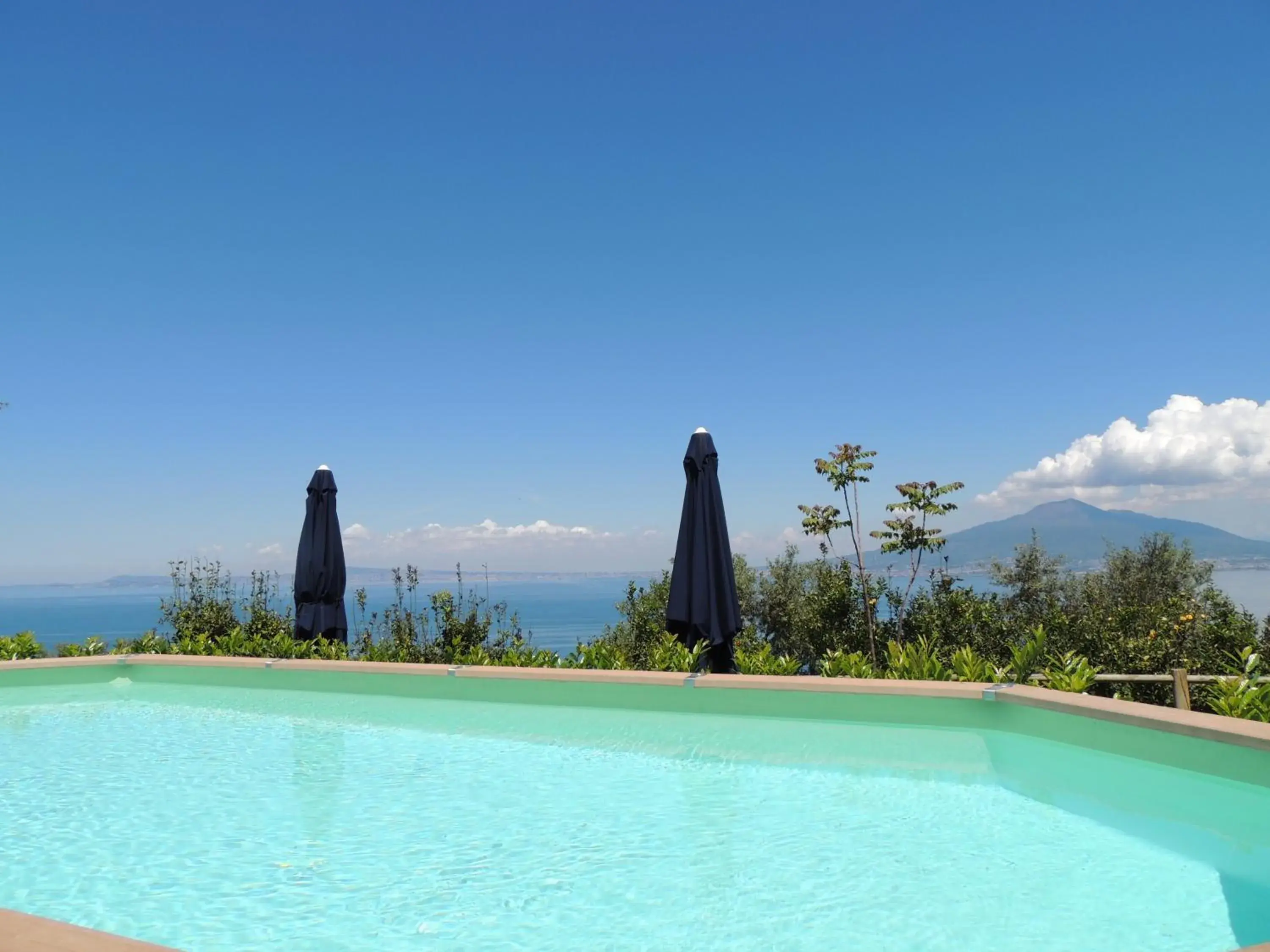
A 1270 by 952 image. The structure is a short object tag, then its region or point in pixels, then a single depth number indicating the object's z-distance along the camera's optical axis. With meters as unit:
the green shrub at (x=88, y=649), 10.45
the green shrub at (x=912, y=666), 6.79
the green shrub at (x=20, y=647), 10.10
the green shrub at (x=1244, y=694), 5.04
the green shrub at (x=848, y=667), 7.01
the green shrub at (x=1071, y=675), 5.95
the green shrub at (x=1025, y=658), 6.57
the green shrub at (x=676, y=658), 7.62
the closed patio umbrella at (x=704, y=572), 7.07
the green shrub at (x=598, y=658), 8.20
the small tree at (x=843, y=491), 11.79
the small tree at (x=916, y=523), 11.74
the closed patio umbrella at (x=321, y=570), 10.06
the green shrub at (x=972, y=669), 6.60
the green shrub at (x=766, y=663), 7.44
